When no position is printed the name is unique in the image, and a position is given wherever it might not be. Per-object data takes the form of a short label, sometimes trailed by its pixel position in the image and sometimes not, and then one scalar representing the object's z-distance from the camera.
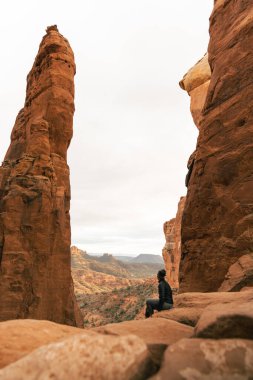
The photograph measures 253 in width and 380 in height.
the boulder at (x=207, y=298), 7.73
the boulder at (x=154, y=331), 4.78
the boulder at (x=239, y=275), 10.45
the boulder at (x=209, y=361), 3.83
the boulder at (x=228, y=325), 4.48
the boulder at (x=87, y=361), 4.05
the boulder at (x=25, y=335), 5.25
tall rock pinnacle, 23.94
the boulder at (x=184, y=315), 6.84
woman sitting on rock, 10.67
